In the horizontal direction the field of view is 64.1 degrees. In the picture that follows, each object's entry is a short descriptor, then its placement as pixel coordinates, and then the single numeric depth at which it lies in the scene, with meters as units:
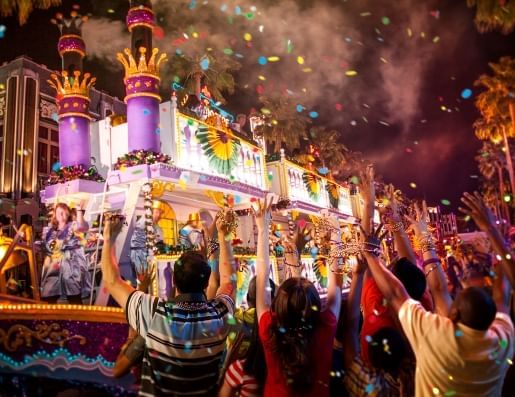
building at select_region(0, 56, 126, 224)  19.91
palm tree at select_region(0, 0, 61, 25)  8.81
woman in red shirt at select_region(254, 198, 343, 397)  2.44
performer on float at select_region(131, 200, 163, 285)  10.99
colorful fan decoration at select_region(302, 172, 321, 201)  22.17
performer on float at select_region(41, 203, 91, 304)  9.54
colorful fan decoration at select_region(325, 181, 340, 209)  24.59
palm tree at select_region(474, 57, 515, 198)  29.09
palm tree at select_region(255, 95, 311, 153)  29.95
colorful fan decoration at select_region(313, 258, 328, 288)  17.76
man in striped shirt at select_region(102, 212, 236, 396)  2.69
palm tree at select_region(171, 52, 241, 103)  21.92
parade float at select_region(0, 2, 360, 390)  5.41
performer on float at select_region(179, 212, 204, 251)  13.32
